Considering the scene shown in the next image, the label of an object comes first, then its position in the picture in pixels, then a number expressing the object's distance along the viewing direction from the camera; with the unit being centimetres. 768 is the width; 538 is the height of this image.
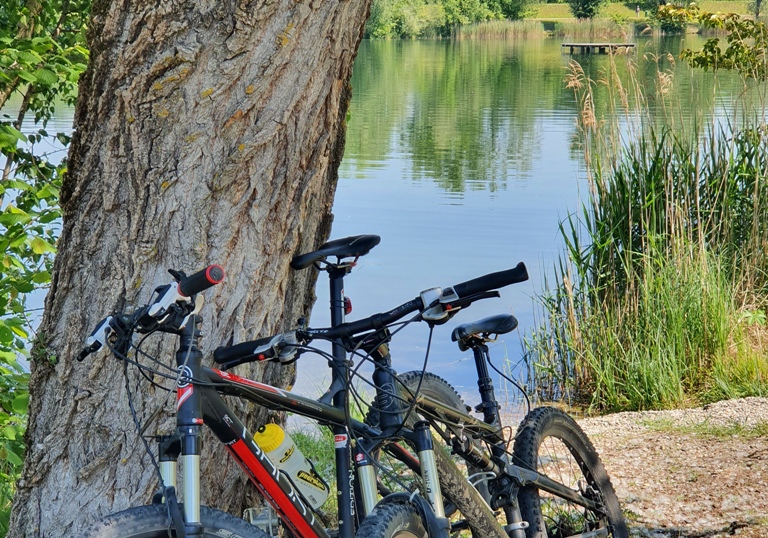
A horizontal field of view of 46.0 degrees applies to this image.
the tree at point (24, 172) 339
